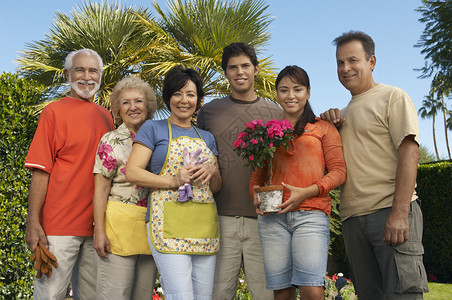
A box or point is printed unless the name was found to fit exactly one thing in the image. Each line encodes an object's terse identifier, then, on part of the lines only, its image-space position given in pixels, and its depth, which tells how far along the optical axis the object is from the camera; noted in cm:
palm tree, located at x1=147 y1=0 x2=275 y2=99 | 1149
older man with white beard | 308
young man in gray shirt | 339
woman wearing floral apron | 272
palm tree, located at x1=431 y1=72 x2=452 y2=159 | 2370
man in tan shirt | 283
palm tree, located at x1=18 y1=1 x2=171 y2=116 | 1227
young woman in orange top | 269
